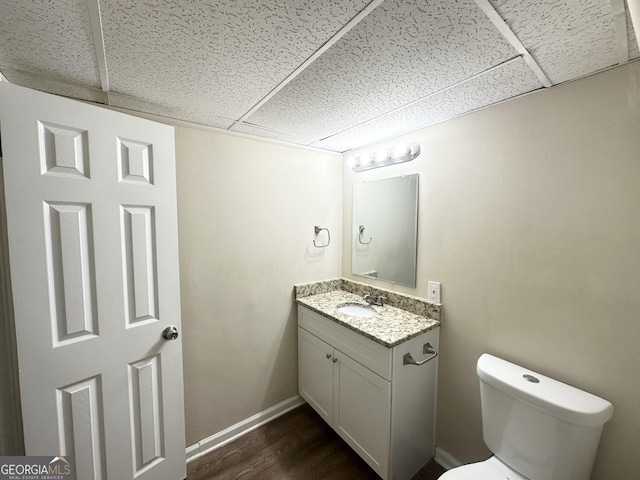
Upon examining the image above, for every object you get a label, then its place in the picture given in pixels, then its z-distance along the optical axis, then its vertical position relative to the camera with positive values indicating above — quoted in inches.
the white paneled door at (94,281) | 35.4 -9.3
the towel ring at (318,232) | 81.0 -2.5
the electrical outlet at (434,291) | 60.9 -16.5
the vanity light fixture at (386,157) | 64.6 +19.8
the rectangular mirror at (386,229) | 66.4 -1.1
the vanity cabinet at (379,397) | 51.1 -39.8
